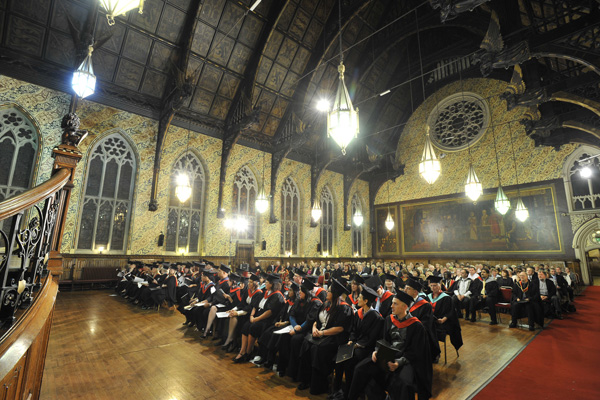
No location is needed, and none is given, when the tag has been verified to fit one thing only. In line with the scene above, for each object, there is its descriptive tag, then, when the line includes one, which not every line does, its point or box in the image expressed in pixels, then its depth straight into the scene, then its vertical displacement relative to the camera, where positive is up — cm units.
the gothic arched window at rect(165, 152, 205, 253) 1328 +183
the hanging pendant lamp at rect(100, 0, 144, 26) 383 +326
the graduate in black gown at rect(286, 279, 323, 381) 439 -121
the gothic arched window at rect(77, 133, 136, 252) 1140 +222
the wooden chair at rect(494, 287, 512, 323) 844 -127
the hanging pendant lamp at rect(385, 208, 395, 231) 1597 +162
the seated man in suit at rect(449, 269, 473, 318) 804 -115
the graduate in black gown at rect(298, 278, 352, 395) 395 -128
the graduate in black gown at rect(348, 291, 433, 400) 313 -127
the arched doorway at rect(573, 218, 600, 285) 1302 +55
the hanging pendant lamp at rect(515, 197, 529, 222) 1245 +176
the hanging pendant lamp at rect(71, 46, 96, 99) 713 +416
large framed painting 1434 +144
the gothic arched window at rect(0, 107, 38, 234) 996 +347
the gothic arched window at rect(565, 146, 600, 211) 1331 +329
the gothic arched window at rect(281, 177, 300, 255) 1717 +206
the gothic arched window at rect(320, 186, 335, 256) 1905 +197
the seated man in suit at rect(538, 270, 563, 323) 776 -112
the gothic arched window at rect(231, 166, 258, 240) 1542 +287
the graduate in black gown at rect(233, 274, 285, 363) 512 -117
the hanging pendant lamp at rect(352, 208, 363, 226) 1583 +187
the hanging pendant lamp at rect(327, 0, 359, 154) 508 +234
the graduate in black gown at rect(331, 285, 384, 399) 377 -115
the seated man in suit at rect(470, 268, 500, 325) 772 -125
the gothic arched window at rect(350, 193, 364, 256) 2060 +126
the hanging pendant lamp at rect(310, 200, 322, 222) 1451 +207
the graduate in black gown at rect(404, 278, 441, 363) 448 -94
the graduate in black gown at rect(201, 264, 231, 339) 615 -106
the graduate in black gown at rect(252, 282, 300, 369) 480 -142
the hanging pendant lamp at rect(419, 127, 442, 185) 862 +261
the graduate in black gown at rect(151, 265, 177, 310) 844 -119
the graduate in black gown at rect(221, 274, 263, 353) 550 -126
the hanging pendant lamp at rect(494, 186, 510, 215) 1176 +202
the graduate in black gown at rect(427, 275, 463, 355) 516 -119
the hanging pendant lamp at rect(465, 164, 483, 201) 1028 +235
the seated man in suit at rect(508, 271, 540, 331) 708 -121
